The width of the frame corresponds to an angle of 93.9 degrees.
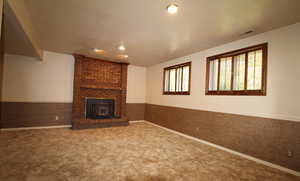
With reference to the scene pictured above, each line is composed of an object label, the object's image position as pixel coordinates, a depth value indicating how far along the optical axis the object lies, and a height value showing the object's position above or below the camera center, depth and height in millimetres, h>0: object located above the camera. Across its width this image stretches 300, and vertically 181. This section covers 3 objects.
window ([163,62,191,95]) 4722 +485
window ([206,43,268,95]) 2943 +522
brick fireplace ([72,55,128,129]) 5188 -118
